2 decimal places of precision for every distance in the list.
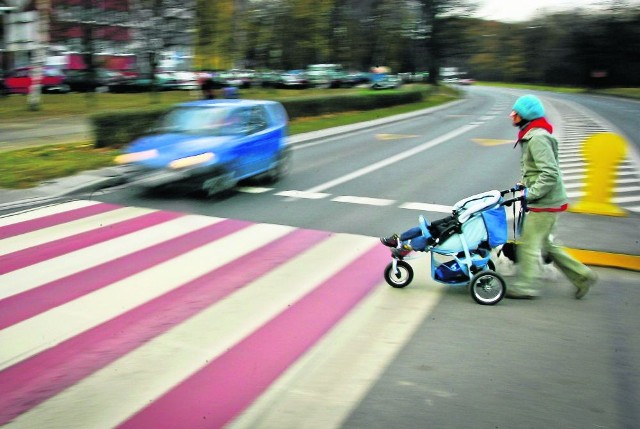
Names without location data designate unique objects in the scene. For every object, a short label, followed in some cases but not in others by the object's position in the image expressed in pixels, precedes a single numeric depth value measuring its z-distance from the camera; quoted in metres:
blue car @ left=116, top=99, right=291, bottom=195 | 10.33
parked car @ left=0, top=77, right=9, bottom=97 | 34.06
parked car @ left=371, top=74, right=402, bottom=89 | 51.94
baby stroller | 5.80
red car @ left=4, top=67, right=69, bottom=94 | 35.06
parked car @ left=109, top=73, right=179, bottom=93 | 39.12
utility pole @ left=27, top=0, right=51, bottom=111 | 27.34
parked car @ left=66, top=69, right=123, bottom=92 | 37.25
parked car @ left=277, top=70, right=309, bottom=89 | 48.22
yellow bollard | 9.18
